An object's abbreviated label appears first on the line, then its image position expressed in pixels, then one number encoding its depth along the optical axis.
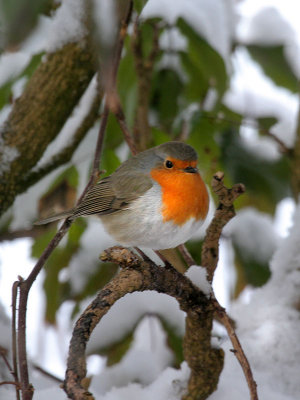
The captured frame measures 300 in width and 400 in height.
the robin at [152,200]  3.77
